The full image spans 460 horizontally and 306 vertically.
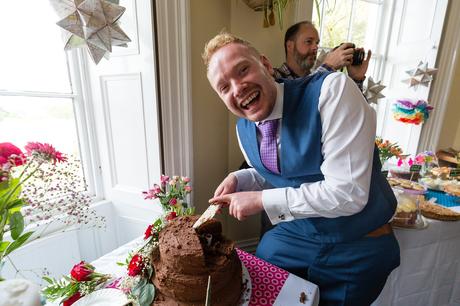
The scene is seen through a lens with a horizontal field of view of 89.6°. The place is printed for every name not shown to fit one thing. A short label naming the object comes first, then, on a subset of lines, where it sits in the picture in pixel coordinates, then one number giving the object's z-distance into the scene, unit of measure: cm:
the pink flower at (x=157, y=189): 93
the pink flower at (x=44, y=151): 53
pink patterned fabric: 68
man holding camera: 124
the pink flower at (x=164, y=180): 96
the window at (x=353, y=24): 200
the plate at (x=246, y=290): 66
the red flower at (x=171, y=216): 82
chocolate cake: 58
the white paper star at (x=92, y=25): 90
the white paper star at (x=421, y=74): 202
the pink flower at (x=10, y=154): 50
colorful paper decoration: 204
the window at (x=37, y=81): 106
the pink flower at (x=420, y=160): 177
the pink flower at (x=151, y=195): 92
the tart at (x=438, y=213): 118
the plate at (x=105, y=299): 63
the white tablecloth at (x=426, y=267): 115
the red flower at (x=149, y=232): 76
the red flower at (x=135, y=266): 64
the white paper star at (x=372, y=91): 184
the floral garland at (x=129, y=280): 63
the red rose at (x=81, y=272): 71
